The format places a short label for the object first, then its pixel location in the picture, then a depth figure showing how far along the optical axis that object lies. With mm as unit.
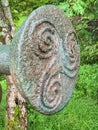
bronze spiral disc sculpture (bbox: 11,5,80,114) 1257
